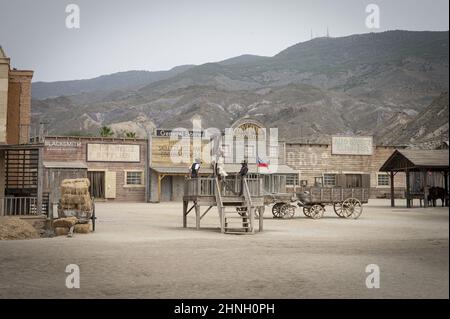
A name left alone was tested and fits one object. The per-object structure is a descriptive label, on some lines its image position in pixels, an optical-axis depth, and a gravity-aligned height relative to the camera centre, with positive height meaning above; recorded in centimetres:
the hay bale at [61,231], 1695 -121
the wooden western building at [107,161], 4219 +233
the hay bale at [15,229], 1605 -113
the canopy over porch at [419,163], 3228 +170
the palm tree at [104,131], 6681 +721
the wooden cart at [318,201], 2477 -44
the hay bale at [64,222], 1690 -94
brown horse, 3350 -11
